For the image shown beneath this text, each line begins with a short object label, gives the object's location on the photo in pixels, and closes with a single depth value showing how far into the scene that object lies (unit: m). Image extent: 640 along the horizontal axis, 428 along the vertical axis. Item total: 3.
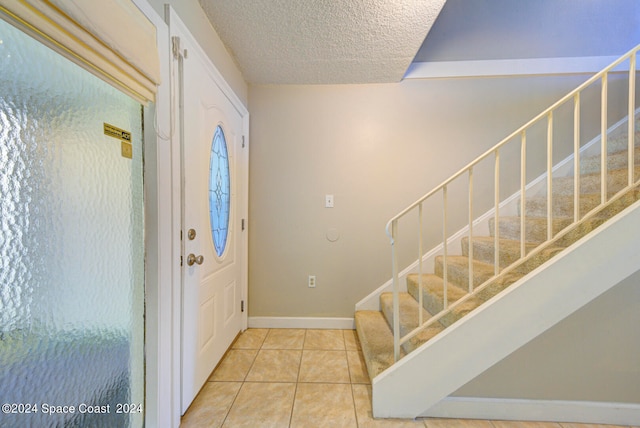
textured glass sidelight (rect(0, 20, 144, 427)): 0.68
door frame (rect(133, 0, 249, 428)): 1.09
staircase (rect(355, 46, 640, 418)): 1.20
